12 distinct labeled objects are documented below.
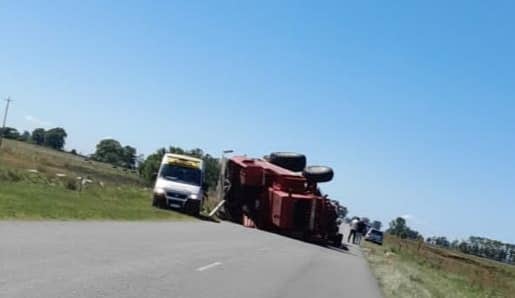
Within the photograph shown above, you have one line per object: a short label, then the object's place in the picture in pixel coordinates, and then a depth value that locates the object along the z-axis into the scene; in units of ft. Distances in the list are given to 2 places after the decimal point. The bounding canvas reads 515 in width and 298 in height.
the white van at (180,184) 115.24
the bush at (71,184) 122.31
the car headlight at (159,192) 115.24
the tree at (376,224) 218.28
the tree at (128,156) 620.12
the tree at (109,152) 625.82
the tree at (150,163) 349.61
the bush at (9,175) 109.83
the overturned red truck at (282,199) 109.70
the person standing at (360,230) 155.74
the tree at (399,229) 613.02
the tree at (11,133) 580.87
